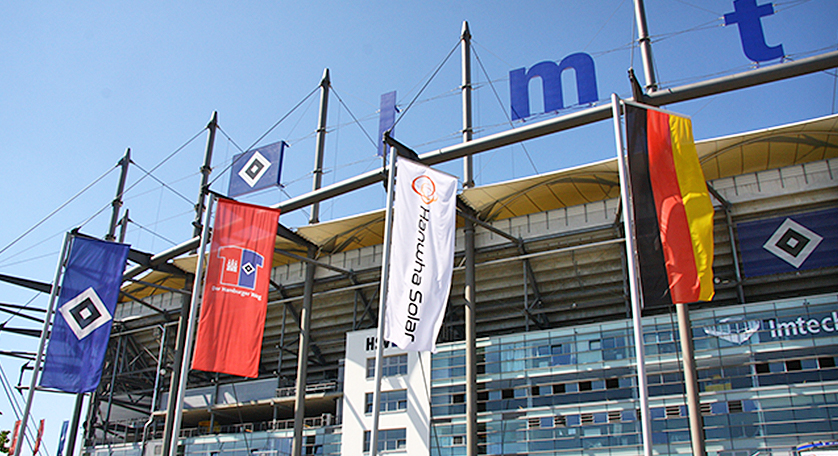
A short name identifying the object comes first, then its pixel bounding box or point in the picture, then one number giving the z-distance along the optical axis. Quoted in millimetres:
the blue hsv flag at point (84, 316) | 27578
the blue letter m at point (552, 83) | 29812
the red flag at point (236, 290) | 23094
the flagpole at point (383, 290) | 17683
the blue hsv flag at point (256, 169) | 37438
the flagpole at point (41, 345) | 25312
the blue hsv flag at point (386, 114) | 37625
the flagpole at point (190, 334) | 21394
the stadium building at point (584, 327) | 29797
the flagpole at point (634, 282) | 14294
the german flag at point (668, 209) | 16094
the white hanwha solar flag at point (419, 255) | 18109
